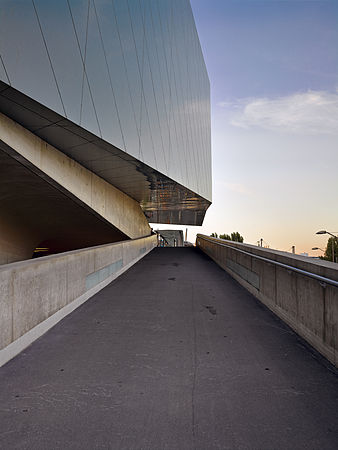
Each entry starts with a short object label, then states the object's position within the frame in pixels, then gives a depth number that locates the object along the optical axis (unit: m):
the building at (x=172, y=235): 78.50
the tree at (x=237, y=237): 77.38
